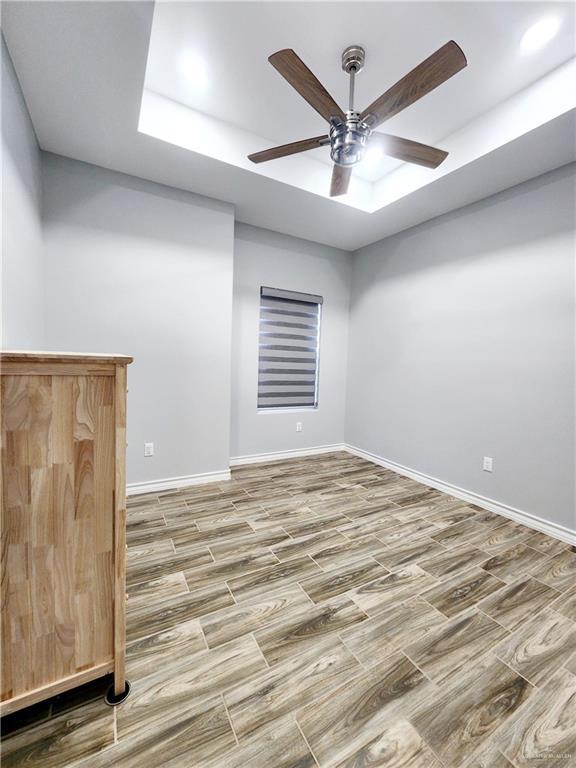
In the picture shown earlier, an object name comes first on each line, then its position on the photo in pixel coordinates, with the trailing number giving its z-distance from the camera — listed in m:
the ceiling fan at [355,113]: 1.38
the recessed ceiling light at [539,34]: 1.62
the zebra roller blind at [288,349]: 3.70
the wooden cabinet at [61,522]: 0.93
